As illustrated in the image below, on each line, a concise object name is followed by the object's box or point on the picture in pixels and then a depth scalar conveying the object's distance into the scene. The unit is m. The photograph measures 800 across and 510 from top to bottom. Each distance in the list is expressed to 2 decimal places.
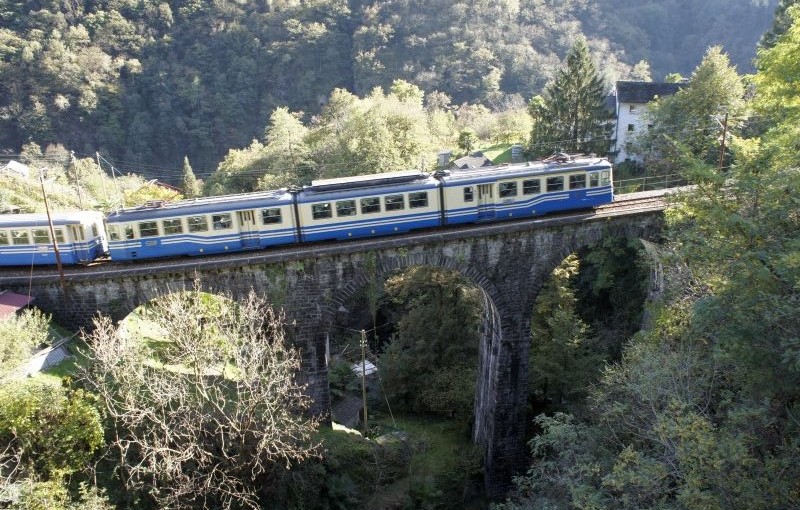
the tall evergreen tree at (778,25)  36.56
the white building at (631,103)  42.12
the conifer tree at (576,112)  38.91
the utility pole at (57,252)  19.02
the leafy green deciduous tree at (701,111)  31.22
